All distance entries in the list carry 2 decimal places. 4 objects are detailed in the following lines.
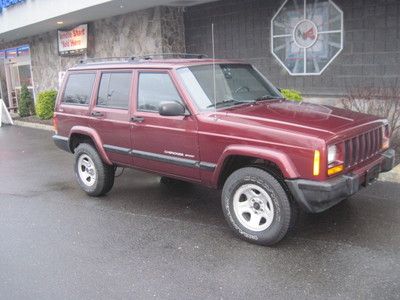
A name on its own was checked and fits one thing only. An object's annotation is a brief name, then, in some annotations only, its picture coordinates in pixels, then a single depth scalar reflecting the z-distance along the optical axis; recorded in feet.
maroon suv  14.15
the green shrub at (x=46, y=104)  51.75
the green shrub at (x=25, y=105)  61.11
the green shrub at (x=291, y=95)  28.04
